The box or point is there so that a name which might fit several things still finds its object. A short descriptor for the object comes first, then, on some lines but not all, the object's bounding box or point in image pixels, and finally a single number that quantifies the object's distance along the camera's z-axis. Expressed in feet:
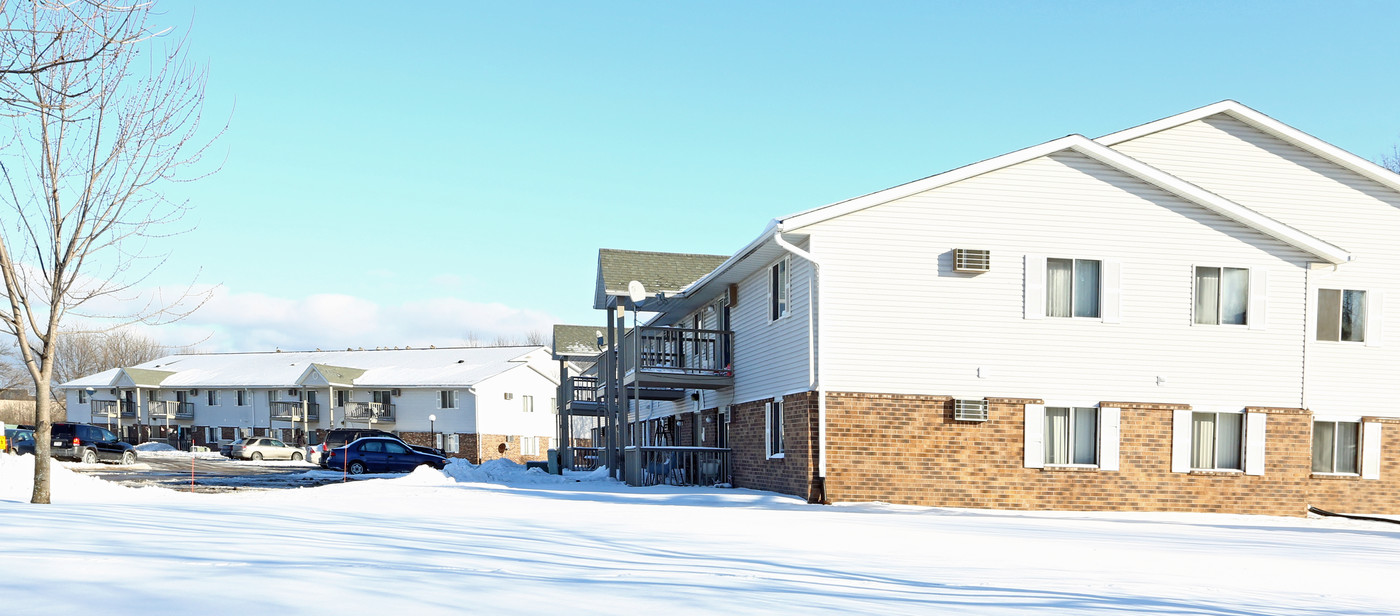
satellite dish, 74.38
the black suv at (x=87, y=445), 128.16
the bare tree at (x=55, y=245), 42.42
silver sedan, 163.73
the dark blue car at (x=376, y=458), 122.83
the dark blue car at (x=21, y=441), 128.28
